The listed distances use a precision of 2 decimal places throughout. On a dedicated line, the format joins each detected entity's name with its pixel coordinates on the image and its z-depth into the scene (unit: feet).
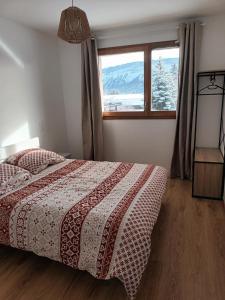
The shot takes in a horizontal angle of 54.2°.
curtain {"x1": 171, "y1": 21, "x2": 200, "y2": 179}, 10.36
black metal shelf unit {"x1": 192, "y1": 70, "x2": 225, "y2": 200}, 9.41
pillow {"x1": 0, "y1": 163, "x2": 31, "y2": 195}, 7.44
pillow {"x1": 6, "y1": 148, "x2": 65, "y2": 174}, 8.96
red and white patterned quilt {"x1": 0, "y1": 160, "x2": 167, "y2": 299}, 5.08
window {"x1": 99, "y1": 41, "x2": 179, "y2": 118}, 11.51
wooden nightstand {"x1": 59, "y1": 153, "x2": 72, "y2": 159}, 12.65
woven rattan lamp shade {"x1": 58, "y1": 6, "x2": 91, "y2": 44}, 5.93
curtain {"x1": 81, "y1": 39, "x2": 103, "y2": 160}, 12.01
